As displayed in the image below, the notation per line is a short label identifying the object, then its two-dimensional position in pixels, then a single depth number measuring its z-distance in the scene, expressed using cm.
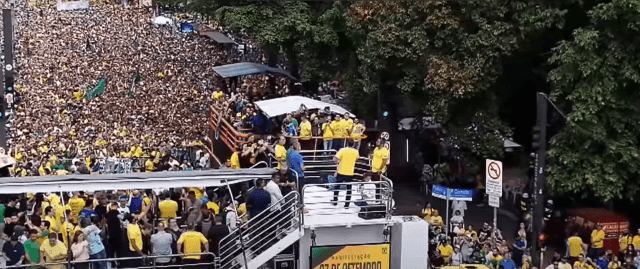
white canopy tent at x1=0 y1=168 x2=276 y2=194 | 1675
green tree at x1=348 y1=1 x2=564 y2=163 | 2772
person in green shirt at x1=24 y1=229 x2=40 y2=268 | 1712
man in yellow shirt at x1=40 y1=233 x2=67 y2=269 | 1692
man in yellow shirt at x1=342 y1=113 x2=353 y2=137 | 2470
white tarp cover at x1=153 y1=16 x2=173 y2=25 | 7929
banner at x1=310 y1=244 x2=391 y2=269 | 1870
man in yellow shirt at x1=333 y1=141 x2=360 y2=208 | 1962
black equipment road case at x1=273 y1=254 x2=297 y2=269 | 1880
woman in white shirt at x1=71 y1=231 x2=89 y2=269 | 1694
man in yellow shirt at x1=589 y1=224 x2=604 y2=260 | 2433
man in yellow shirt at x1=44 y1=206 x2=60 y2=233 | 1847
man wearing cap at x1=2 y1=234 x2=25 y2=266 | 1716
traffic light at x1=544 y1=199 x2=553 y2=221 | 2785
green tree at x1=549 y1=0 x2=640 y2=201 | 2494
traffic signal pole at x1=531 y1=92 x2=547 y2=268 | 2142
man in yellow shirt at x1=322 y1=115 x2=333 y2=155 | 2450
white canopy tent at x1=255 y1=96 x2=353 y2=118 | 2948
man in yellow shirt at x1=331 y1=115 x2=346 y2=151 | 2456
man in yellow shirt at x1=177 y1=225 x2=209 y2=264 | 1727
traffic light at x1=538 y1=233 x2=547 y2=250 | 2302
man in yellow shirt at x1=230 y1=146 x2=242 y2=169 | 2395
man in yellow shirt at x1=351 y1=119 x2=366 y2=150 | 2438
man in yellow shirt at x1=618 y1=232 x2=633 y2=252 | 2455
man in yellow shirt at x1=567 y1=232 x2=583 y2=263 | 2326
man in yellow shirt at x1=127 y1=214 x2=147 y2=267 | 1738
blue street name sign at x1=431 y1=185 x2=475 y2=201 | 2347
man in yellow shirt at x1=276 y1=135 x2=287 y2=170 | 2102
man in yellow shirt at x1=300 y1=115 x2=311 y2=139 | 2523
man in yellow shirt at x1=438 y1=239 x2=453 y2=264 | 2258
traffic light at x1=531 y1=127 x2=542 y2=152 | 2210
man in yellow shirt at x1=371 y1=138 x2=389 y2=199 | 1984
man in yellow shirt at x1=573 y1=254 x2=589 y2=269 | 2080
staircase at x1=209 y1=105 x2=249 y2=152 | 2878
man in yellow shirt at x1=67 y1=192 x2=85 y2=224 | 2056
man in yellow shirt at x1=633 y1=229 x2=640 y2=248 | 2448
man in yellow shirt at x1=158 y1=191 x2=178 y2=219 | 1912
